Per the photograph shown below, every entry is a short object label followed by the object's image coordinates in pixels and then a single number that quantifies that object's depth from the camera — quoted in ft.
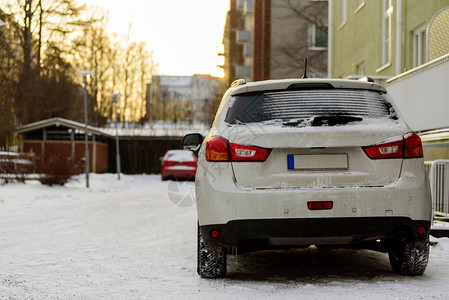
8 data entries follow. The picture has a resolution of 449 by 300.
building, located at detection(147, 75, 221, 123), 193.36
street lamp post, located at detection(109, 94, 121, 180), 120.16
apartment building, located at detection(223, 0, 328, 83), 134.10
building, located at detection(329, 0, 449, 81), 50.23
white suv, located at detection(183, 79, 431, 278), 16.81
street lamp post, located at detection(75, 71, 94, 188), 80.64
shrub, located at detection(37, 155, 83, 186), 71.56
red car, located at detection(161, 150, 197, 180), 105.91
